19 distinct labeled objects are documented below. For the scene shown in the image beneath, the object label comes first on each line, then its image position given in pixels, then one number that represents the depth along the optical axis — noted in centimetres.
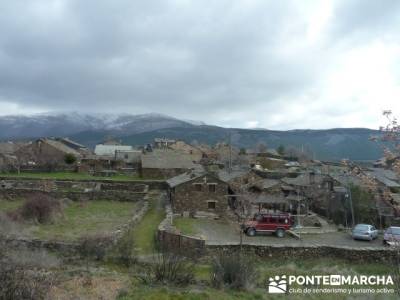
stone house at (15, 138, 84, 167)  6362
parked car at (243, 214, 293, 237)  2794
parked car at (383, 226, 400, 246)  2503
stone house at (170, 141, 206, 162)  8551
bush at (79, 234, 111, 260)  1758
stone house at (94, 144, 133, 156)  9589
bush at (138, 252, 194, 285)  1317
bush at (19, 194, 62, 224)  2794
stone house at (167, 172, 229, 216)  3378
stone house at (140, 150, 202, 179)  5422
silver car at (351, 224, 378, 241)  2783
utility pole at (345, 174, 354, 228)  3366
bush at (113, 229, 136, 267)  1691
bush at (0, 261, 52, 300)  956
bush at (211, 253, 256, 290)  1311
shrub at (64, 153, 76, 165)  6544
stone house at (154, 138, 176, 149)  9215
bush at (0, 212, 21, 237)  2192
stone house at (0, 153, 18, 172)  5806
